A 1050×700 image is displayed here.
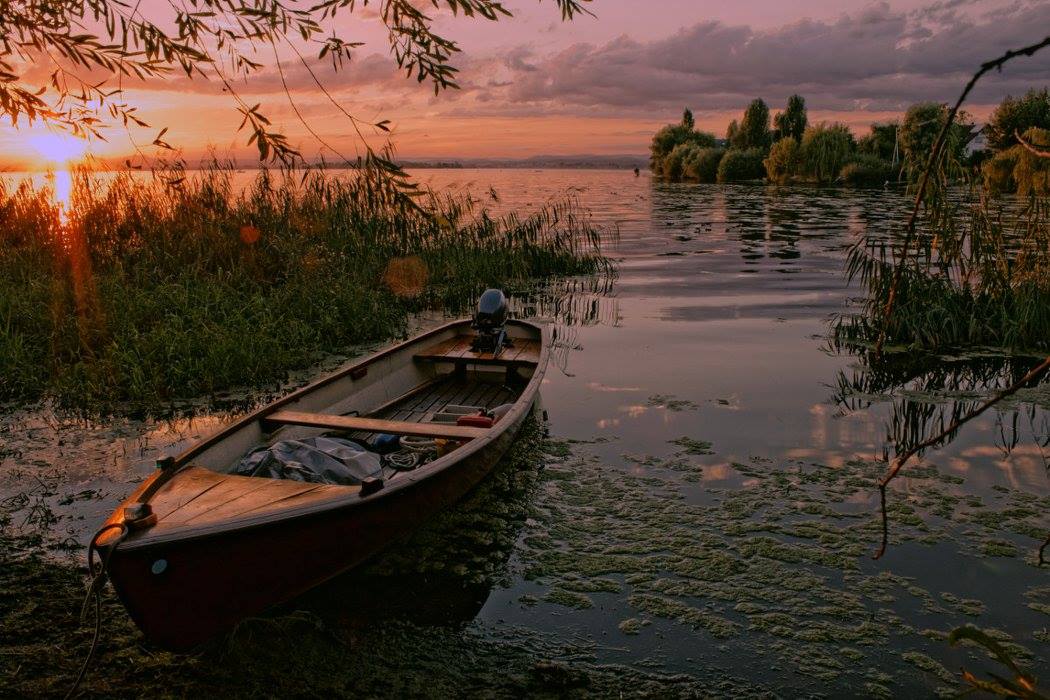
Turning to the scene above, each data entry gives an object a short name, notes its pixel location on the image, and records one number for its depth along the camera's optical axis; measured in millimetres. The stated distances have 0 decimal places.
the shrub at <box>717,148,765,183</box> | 69062
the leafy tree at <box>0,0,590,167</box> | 4098
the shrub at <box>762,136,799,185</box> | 58625
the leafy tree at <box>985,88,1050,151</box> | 52812
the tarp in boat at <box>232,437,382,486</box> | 5152
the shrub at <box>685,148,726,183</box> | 71812
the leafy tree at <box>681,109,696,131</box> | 93250
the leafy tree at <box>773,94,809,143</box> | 85000
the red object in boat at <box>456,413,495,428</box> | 6718
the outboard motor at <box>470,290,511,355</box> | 8891
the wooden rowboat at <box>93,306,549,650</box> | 3809
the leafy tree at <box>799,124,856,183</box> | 54219
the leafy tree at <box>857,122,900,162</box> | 59781
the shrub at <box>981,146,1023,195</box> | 31731
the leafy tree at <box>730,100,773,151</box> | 84688
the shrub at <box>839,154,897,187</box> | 53303
